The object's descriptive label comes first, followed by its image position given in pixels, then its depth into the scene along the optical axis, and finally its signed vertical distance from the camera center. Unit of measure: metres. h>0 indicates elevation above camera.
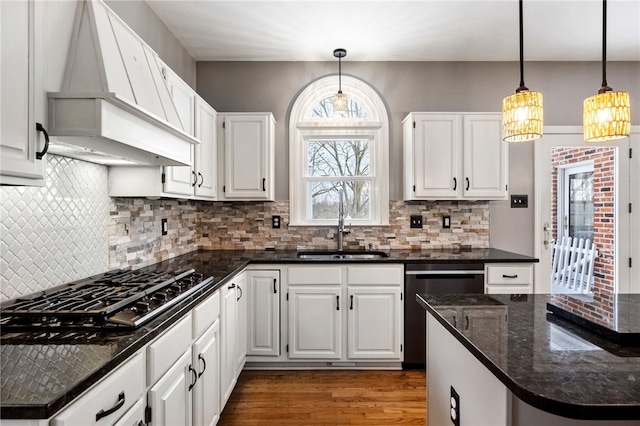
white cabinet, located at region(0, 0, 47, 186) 1.08 +0.38
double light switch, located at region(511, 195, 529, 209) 3.63 +0.14
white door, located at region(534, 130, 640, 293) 3.56 +0.11
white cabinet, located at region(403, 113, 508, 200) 3.25 +0.53
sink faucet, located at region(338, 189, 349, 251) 3.50 -0.11
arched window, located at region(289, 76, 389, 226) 3.62 +0.60
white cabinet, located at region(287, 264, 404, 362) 2.93 -0.81
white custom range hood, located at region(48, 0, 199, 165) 1.28 +0.43
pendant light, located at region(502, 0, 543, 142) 1.69 +0.48
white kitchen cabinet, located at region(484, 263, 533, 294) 2.94 -0.51
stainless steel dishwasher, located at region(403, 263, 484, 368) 2.91 -0.57
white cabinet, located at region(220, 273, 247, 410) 2.24 -0.83
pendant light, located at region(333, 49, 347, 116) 3.20 +1.00
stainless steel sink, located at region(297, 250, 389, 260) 3.46 -0.39
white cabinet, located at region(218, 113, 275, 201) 3.28 +0.50
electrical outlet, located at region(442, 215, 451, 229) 3.62 -0.07
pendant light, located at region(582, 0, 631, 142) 1.53 +0.43
